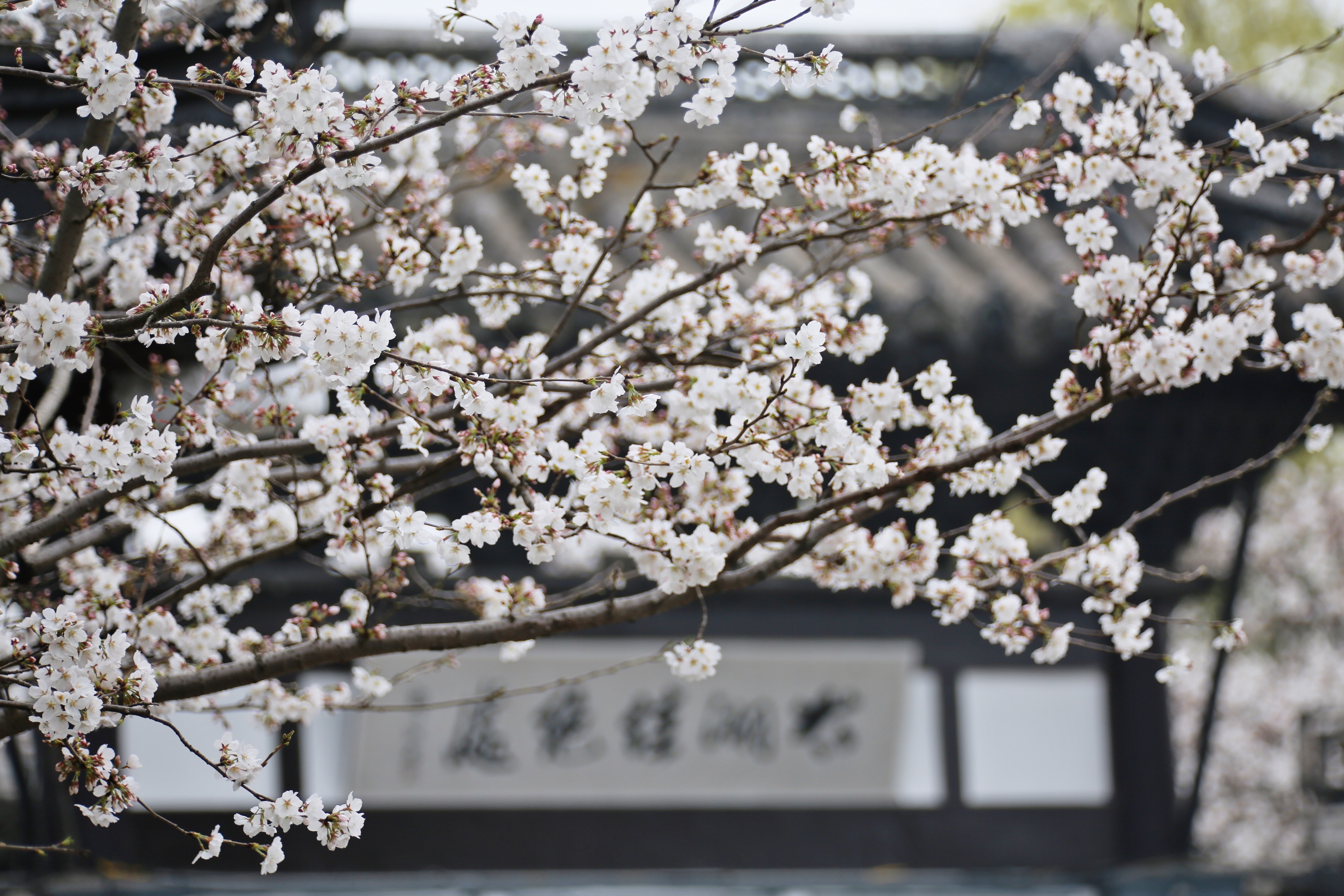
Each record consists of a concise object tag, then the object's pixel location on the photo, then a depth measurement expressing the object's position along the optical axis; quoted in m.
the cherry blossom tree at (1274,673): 26.72
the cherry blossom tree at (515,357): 5.04
